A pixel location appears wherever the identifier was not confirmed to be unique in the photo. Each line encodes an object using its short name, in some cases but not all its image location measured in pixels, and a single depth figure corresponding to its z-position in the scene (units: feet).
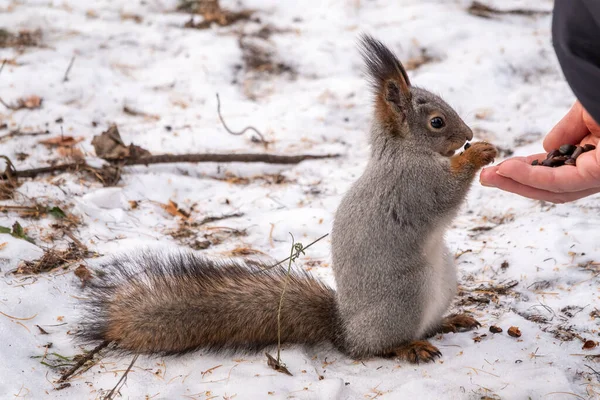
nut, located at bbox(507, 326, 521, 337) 14.61
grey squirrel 13.84
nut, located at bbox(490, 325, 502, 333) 14.92
